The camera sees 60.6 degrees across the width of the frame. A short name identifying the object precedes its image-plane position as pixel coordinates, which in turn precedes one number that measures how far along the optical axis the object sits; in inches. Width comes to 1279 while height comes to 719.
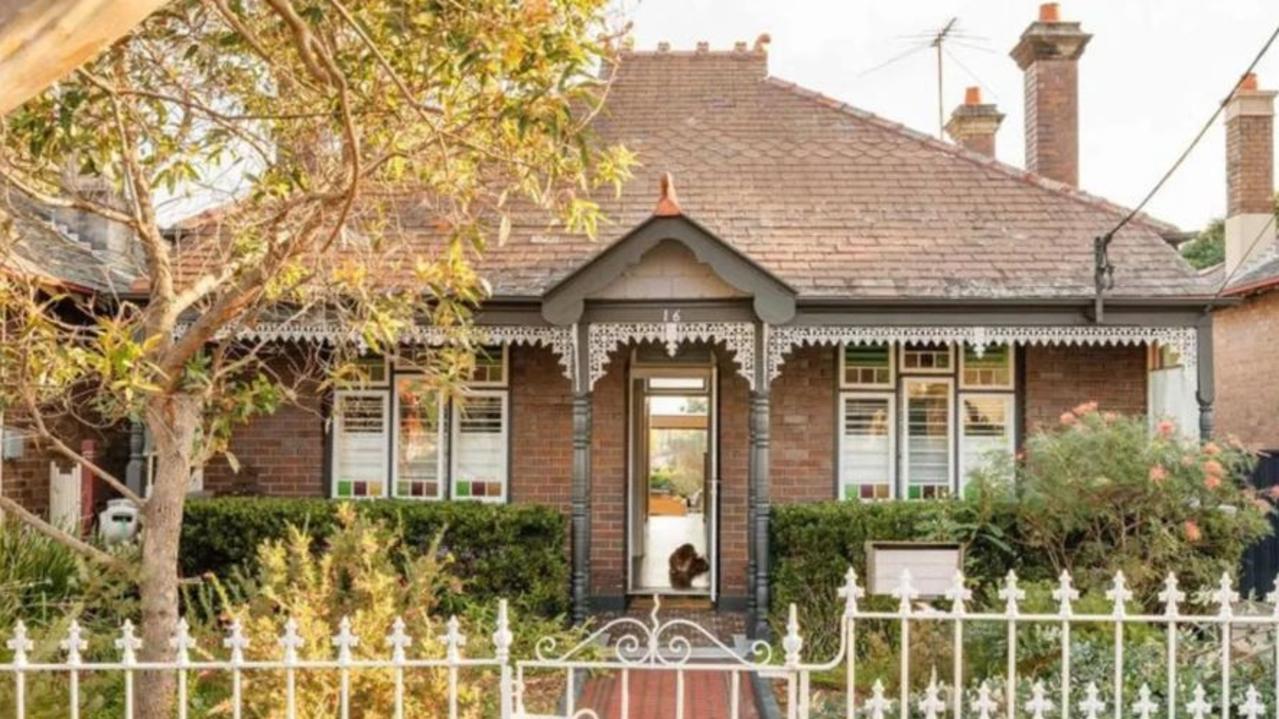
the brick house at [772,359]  433.1
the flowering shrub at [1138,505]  354.6
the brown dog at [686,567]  501.4
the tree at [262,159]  207.6
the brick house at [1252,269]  665.6
